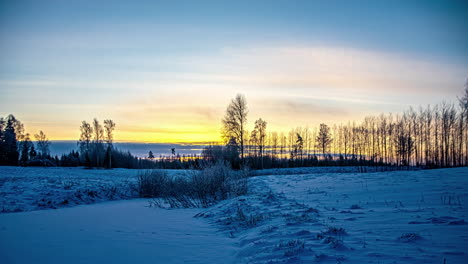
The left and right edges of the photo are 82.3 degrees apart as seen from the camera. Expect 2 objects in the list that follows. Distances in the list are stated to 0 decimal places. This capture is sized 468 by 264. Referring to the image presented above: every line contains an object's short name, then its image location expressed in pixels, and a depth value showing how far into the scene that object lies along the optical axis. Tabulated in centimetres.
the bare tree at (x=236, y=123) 3938
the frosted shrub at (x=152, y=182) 1759
